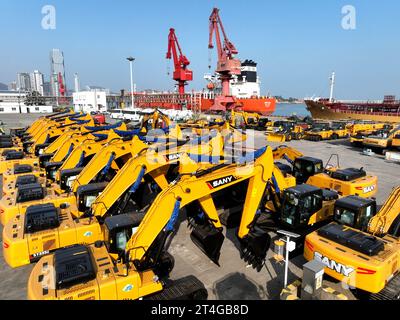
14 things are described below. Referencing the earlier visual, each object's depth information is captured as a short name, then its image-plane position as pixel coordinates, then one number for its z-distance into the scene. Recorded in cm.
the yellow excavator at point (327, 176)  1300
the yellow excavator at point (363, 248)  682
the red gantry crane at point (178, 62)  7457
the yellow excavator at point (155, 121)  1818
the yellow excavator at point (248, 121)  4734
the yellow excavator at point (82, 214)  943
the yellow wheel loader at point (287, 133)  3811
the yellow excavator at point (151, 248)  643
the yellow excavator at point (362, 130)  3344
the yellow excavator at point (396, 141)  2764
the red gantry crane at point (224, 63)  6225
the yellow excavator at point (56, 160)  1504
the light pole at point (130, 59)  5552
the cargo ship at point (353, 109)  6431
